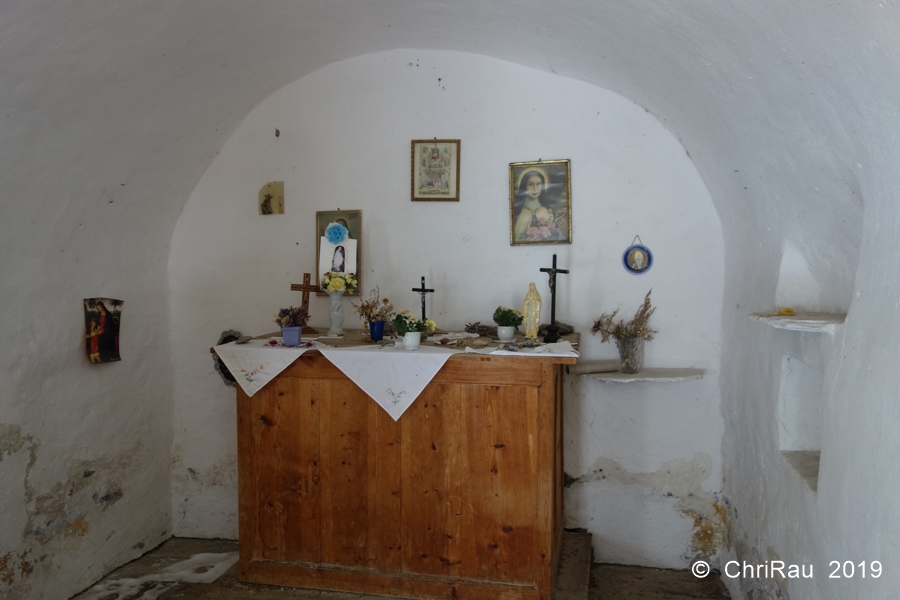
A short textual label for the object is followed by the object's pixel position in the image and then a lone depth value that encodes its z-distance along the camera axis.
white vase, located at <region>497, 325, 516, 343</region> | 3.28
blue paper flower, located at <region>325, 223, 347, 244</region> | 3.52
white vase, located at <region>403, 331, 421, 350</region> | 3.09
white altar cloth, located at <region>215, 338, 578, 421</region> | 2.99
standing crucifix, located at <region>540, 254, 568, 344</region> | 3.34
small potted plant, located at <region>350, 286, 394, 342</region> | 3.31
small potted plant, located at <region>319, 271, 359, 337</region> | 3.47
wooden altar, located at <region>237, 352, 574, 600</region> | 2.98
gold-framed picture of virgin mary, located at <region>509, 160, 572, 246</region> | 3.71
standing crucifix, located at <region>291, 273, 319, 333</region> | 3.52
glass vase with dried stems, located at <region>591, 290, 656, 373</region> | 3.55
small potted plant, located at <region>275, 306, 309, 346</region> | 3.21
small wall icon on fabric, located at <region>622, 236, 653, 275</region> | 3.65
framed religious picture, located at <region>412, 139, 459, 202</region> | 3.82
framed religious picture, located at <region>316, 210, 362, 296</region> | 3.54
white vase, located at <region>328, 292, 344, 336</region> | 3.60
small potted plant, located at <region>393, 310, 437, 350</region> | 3.09
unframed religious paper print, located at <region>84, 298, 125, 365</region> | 3.46
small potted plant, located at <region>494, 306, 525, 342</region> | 3.28
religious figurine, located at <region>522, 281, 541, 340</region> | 3.26
